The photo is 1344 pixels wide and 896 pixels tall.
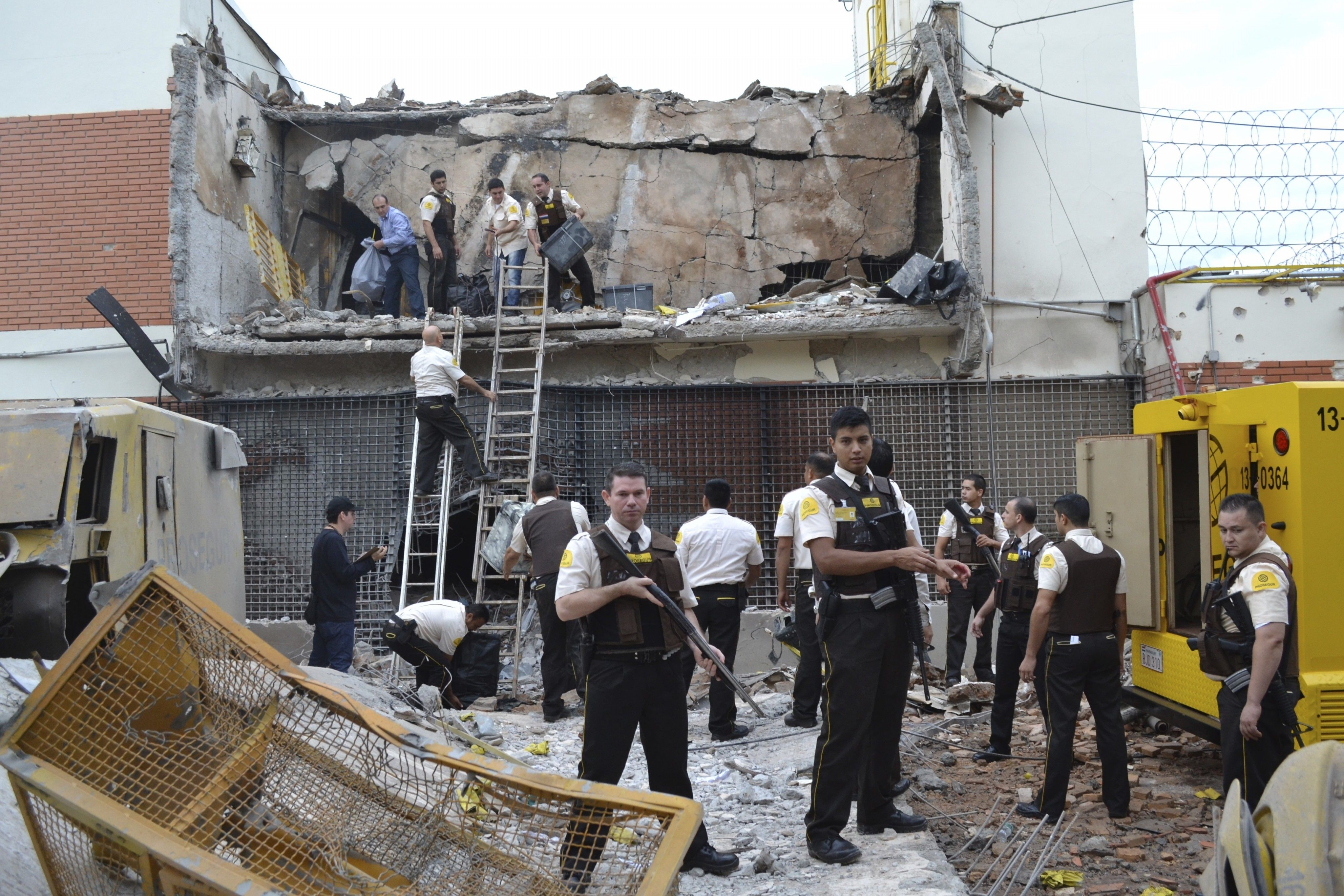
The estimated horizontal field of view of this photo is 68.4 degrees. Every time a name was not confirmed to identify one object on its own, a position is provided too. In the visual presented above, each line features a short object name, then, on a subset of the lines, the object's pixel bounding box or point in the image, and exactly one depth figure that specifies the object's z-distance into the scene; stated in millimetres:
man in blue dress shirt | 10750
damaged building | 9953
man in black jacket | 7469
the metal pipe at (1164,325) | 9484
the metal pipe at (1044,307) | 10156
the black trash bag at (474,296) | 10484
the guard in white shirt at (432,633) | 7383
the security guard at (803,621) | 6902
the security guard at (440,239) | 10500
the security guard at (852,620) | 4199
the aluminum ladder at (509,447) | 9062
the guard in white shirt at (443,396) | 8992
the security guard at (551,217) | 10117
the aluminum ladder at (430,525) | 9109
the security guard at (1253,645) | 4188
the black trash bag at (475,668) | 7895
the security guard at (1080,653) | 4992
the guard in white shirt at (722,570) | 6965
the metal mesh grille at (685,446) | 9914
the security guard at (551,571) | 7223
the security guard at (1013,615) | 6223
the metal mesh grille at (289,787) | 3301
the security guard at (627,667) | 4008
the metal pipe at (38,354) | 10492
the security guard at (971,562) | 8180
